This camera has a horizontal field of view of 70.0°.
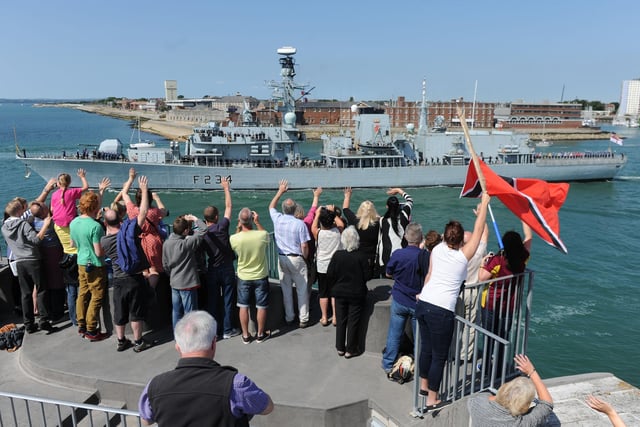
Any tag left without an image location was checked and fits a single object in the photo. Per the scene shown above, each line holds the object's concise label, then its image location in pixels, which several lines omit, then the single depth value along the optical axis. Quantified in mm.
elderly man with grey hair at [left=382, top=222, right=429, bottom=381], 4367
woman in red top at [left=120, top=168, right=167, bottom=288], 5246
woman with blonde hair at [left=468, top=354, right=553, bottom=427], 3023
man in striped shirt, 5402
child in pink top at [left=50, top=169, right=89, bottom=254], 5586
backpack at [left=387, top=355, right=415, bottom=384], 4586
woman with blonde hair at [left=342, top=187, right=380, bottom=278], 5461
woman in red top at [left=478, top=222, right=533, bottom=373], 4309
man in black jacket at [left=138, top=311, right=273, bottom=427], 2229
